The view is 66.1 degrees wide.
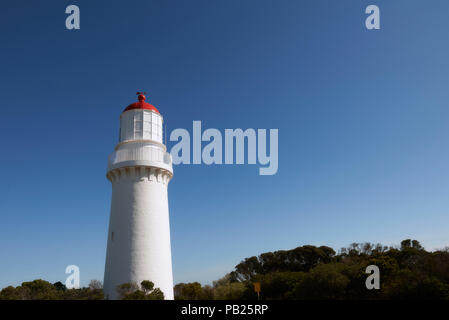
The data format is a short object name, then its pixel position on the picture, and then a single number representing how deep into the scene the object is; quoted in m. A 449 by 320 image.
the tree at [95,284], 24.52
